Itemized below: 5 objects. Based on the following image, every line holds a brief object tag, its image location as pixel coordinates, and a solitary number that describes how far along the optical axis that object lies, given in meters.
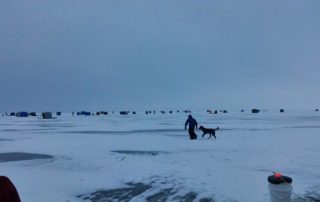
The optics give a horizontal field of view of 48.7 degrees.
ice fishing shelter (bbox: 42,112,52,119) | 72.56
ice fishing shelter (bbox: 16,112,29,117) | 98.74
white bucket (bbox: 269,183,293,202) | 6.12
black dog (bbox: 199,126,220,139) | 21.47
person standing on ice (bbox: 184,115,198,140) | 21.02
